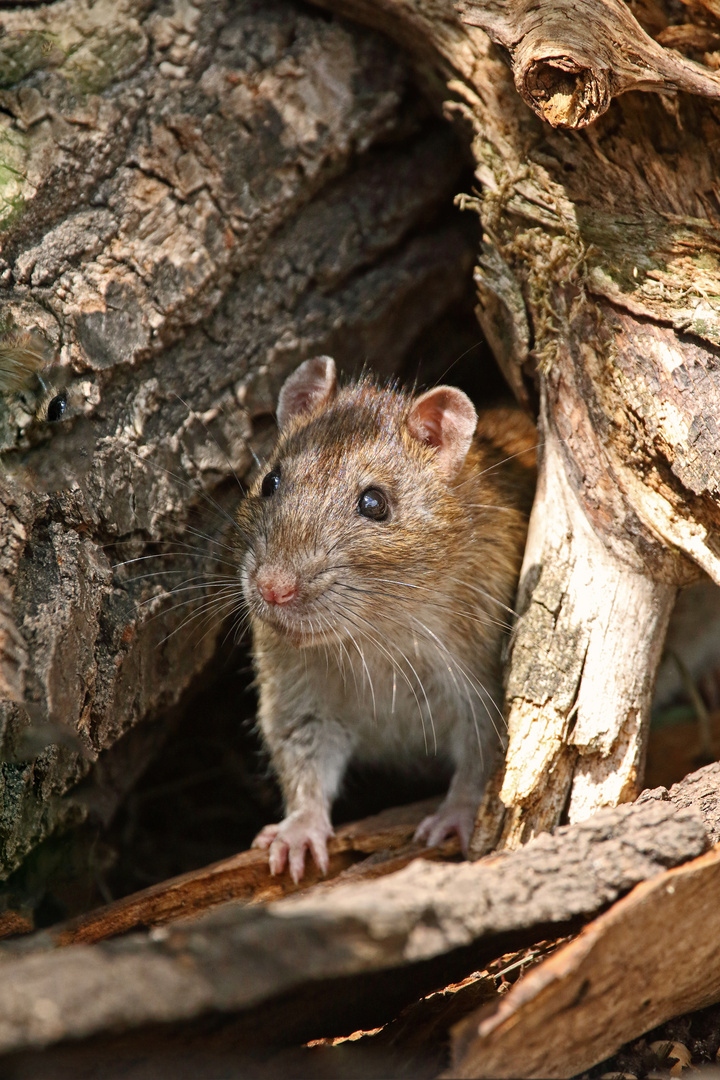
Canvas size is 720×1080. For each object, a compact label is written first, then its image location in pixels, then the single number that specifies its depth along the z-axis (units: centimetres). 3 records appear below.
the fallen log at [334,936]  185
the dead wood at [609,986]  227
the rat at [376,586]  403
